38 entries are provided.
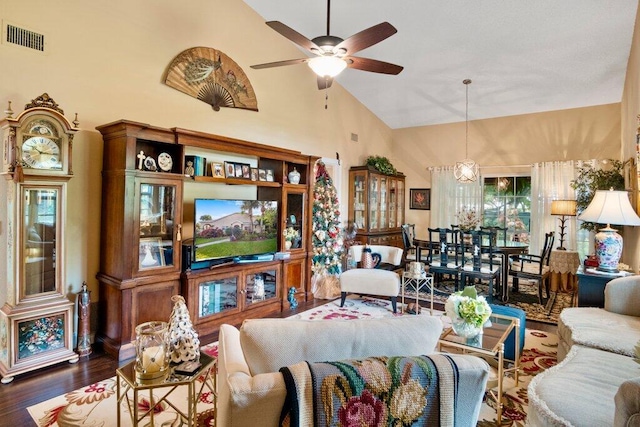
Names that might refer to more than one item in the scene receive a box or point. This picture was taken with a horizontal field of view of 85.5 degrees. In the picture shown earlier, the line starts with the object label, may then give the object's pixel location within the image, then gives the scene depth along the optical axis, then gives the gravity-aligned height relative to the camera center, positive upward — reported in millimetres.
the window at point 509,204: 6699 +190
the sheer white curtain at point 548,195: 6070 +346
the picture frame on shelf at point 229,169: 4109 +492
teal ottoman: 2943 -1028
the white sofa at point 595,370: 1514 -862
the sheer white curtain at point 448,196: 7160 +357
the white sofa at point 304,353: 1135 -547
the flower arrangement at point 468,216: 7054 -60
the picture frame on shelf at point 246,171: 4312 +496
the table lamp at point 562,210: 5605 +69
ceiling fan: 2598 +1325
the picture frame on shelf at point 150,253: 3316 -429
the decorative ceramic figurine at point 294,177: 4891 +487
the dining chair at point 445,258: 5109 -705
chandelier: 6025 +746
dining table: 4945 -653
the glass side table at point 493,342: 2242 -882
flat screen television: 3777 -212
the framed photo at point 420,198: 7660 +326
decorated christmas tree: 5367 -447
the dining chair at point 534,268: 4887 -836
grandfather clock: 2725 -248
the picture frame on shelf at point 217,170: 3996 +474
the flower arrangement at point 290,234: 4801 -319
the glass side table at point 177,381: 1615 -825
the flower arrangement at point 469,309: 2354 -664
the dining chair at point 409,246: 5855 -579
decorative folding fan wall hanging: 3975 +1622
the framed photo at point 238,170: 4232 +501
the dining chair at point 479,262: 4809 -723
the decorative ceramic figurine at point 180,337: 1746 -647
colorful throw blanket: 1125 -607
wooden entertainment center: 3152 -302
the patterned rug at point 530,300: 4465 -1290
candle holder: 1660 -720
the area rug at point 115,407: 2224 -1355
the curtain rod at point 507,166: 6558 +927
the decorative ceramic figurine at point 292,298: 4754 -1201
